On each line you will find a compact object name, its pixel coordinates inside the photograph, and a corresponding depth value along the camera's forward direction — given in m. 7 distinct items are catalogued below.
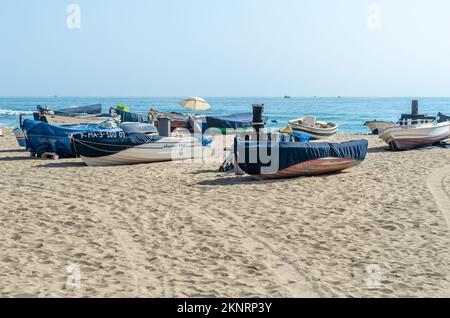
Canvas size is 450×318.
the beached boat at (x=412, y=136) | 18.62
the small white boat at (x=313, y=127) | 23.34
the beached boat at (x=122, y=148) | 14.25
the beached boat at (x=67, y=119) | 22.19
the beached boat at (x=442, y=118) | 29.27
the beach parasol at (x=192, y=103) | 25.02
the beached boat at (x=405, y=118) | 25.46
